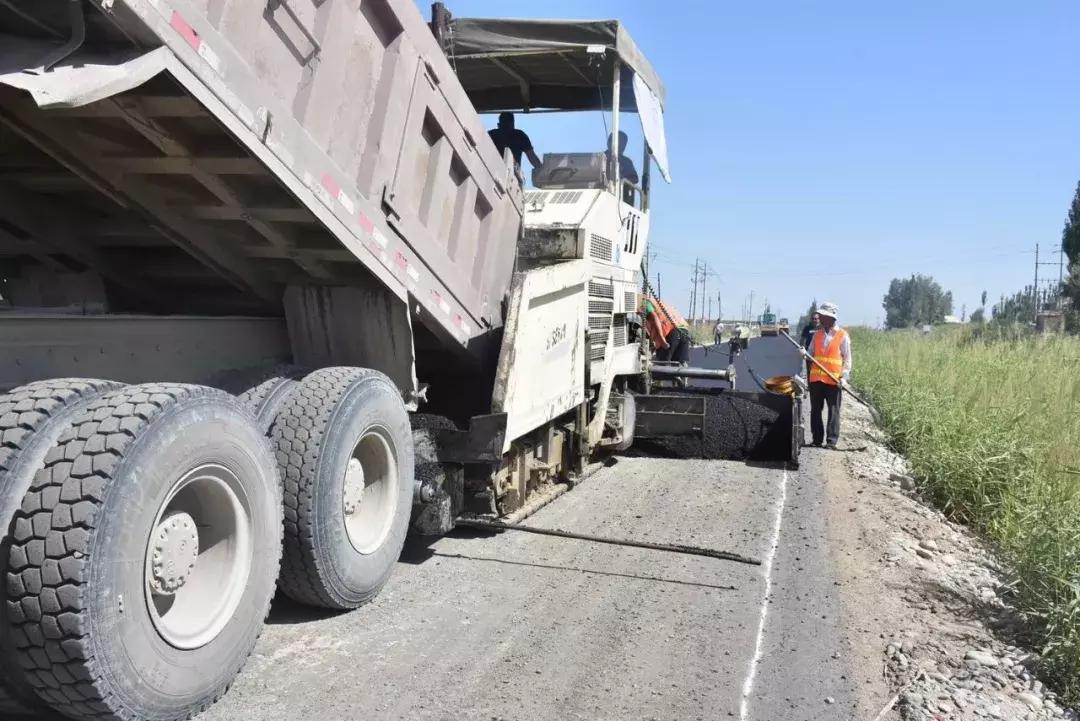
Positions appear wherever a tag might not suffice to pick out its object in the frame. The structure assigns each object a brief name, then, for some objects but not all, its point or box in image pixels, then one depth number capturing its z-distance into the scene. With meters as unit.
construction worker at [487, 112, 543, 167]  7.57
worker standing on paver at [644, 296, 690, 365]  10.27
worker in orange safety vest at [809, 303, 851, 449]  9.45
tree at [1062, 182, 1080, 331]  39.81
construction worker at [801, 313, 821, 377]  12.76
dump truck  2.67
